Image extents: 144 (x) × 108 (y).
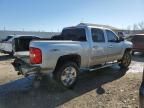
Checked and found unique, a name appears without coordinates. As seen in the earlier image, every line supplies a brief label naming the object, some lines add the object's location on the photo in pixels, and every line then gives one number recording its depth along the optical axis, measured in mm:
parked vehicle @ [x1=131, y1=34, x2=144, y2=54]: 7554
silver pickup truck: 2904
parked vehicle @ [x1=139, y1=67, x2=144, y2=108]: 1757
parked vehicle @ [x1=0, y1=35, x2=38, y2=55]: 6940
